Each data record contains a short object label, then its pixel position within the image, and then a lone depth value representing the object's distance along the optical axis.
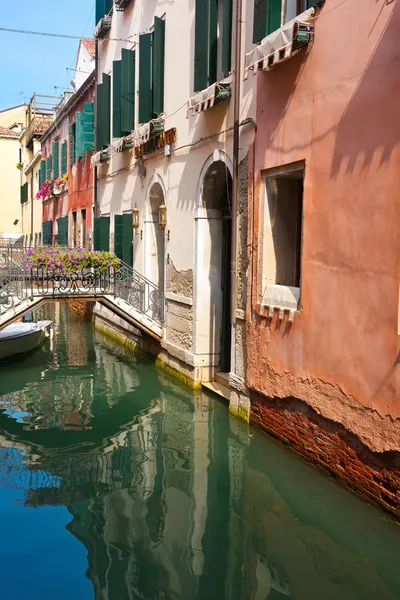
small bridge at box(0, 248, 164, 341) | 9.76
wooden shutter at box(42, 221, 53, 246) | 24.31
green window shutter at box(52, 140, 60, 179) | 21.67
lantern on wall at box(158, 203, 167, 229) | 10.79
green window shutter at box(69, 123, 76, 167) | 18.61
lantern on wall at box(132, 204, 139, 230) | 12.64
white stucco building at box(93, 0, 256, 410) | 7.98
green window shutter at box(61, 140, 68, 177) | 20.41
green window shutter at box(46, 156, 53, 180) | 23.27
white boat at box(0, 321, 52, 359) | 11.38
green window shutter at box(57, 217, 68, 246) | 20.80
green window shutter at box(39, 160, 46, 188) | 24.88
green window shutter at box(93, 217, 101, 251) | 15.83
